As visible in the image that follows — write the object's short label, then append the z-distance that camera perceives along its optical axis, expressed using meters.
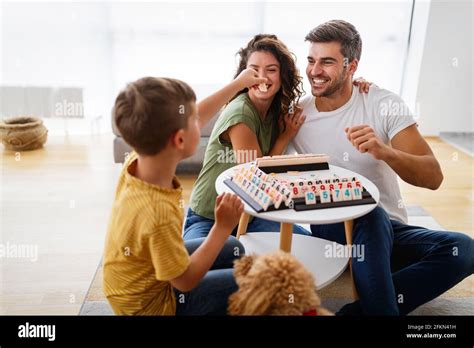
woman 1.75
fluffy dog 1.12
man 1.53
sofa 2.98
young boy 1.16
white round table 1.42
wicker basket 3.45
